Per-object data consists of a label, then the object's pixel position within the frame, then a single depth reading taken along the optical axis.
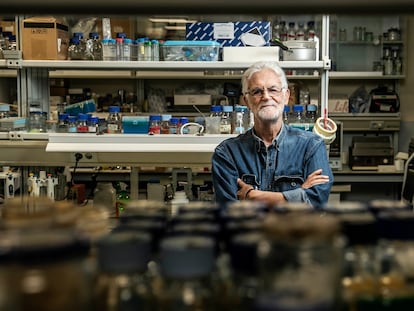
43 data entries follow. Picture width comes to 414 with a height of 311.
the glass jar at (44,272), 0.56
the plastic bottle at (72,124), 3.38
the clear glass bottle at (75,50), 3.46
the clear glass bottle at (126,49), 3.41
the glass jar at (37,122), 3.57
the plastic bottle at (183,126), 3.34
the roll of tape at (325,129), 3.14
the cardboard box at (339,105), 6.02
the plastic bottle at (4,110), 3.48
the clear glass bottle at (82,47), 3.46
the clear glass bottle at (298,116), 3.44
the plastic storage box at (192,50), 3.34
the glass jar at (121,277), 0.63
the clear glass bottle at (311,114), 3.49
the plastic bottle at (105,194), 3.22
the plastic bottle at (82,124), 3.36
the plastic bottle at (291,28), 5.57
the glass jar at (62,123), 3.44
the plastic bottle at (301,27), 5.62
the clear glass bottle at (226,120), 3.38
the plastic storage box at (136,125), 3.31
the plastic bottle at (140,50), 3.39
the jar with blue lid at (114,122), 3.42
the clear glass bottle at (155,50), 3.41
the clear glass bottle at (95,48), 3.46
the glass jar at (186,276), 0.61
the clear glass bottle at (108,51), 3.41
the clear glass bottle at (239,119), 3.41
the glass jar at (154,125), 3.31
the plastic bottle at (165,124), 3.34
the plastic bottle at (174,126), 3.37
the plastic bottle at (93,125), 3.37
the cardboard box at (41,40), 3.40
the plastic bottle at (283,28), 5.49
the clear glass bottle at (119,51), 3.41
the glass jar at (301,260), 0.59
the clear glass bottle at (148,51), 3.39
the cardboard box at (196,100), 5.66
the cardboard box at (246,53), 3.30
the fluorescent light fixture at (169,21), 5.54
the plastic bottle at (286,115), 3.48
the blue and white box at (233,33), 3.37
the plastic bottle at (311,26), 5.50
